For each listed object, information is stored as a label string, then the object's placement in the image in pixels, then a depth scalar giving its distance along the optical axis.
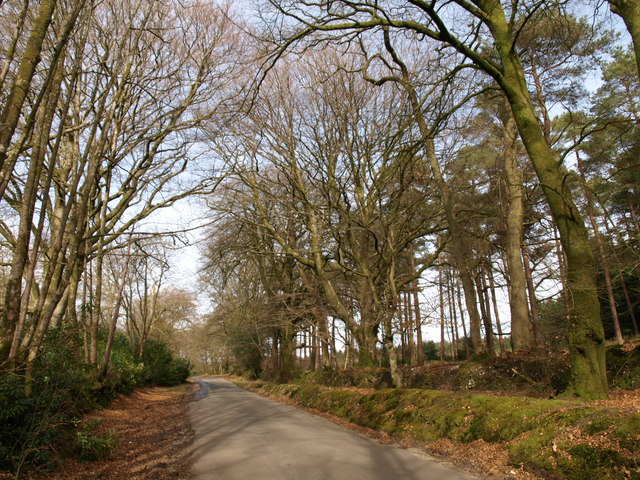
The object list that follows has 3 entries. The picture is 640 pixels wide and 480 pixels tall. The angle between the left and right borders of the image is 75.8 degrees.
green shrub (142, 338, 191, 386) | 27.58
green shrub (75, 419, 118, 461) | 6.30
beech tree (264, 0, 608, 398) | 6.59
